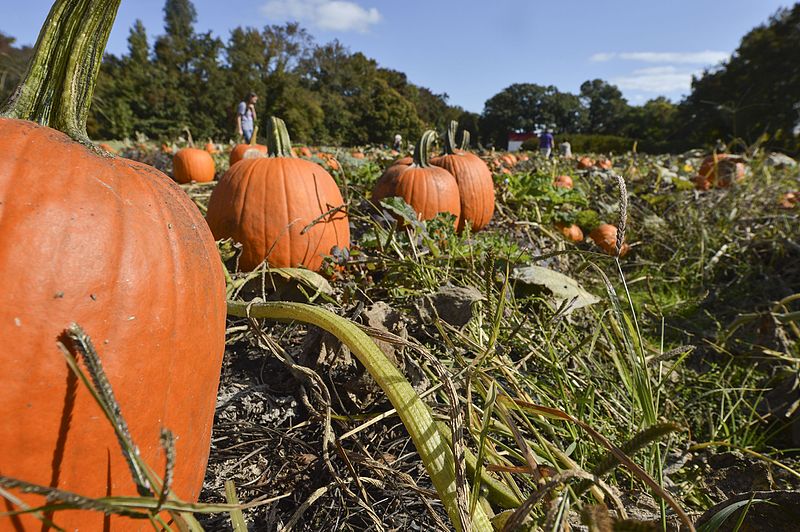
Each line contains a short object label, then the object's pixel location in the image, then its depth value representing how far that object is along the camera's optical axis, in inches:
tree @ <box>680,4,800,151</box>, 1218.6
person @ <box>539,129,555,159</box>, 690.3
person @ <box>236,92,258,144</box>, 463.8
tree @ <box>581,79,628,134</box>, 2982.8
